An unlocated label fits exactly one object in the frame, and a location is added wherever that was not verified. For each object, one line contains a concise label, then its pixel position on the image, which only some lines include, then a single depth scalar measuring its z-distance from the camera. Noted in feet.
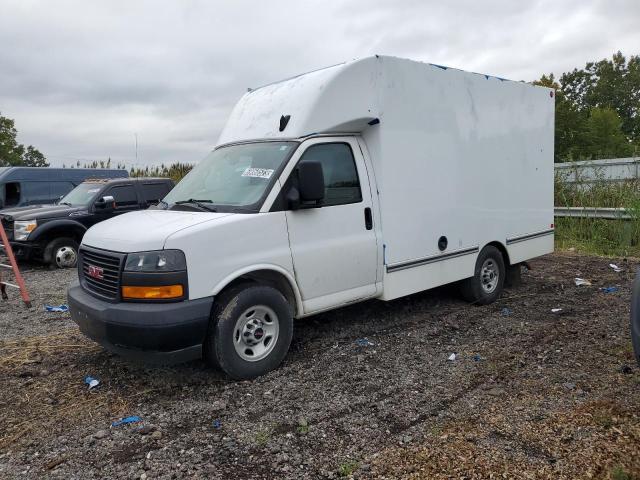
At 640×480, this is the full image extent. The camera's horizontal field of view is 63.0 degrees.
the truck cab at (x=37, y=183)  41.01
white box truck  13.21
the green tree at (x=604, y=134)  138.21
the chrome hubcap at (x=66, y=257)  33.76
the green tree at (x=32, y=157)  154.77
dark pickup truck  32.76
